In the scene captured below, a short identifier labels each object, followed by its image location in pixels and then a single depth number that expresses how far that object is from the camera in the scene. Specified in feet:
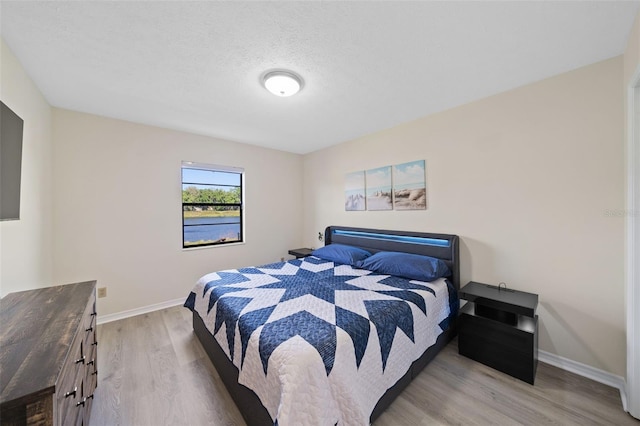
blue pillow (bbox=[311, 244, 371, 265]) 10.20
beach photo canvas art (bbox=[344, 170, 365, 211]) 11.93
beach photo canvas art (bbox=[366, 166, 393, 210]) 10.82
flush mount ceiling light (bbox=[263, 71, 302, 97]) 6.46
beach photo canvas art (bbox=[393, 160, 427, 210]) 9.64
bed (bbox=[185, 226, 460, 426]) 4.06
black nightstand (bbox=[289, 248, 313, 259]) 13.38
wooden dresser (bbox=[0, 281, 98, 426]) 2.32
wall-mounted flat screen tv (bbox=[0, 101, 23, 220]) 4.64
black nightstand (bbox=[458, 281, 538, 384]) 6.06
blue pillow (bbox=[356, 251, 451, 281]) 7.92
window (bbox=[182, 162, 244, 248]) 11.63
